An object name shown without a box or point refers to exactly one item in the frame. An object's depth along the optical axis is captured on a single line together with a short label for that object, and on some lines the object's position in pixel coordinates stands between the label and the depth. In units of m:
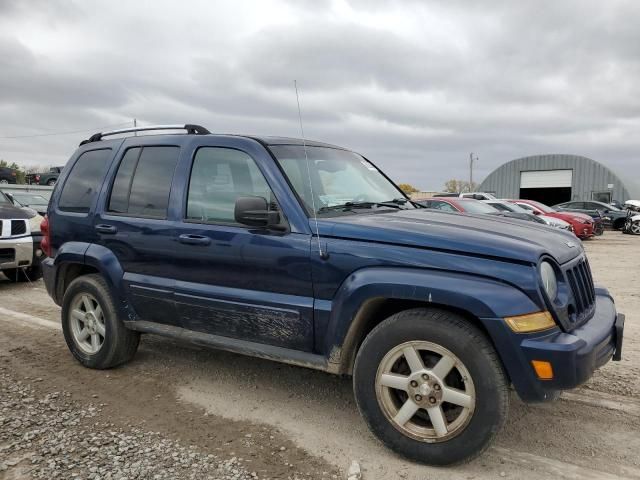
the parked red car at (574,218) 19.30
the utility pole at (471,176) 60.16
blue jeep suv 2.72
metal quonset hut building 41.41
